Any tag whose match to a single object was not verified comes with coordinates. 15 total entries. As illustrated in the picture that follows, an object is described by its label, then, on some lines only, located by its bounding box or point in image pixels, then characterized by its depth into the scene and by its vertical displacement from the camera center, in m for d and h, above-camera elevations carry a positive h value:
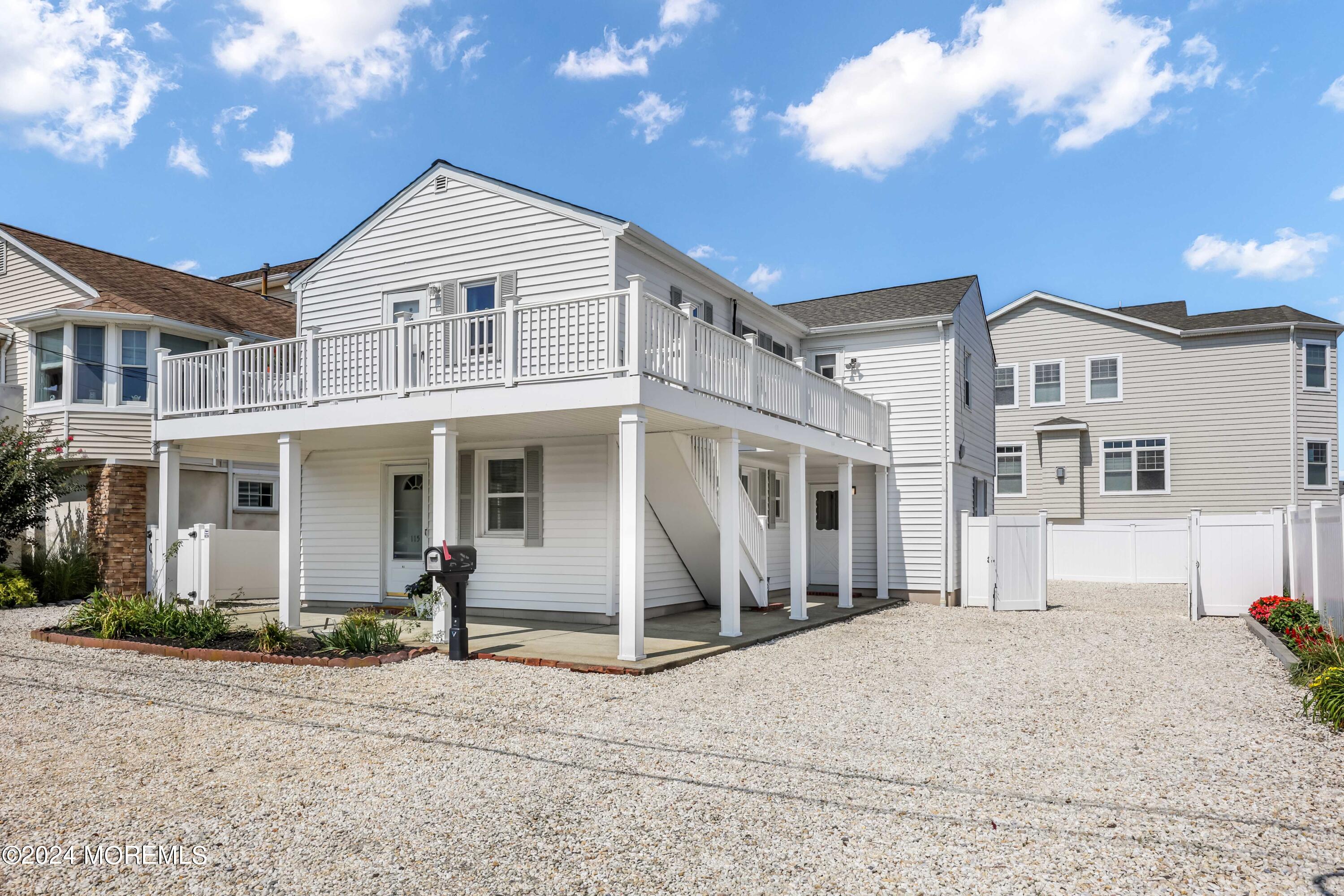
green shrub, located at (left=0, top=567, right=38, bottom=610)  15.55 -1.82
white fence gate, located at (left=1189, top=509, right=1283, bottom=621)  15.08 -1.22
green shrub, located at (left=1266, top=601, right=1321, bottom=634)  11.36 -1.72
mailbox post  9.61 -0.94
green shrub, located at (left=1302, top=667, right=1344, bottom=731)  6.84 -1.68
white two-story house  9.98 +0.92
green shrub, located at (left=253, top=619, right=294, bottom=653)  9.98 -1.69
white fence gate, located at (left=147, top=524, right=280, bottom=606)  15.63 -1.39
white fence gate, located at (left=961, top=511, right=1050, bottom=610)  16.55 -1.29
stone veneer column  17.20 -0.68
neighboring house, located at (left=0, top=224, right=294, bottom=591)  17.39 +2.51
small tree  16.17 +0.25
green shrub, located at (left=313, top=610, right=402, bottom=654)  9.71 -1.63
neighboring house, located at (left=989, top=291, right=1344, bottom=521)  24.42 +2.36
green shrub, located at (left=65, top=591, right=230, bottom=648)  10.73 -1.64
